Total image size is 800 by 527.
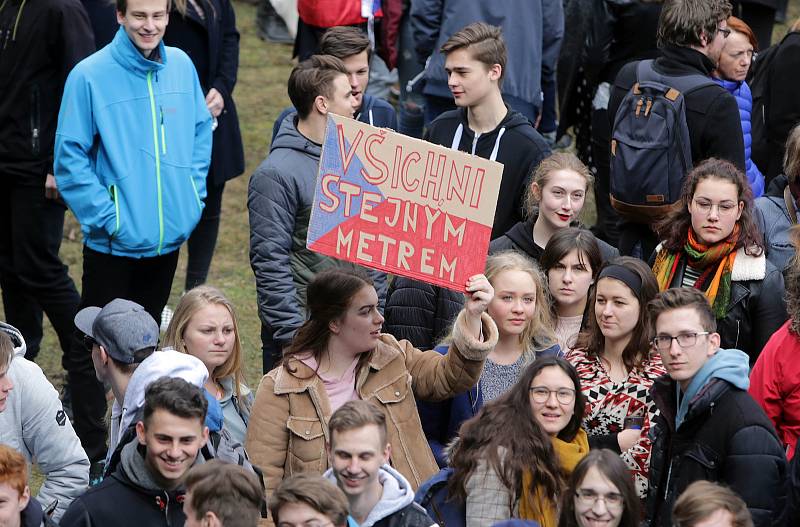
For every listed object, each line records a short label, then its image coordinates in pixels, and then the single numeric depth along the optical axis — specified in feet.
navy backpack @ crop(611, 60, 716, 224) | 46.83
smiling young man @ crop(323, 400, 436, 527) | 32.45
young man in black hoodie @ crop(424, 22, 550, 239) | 46.29
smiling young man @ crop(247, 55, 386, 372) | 42.78
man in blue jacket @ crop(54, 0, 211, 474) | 45.32
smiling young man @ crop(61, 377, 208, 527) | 31.68
